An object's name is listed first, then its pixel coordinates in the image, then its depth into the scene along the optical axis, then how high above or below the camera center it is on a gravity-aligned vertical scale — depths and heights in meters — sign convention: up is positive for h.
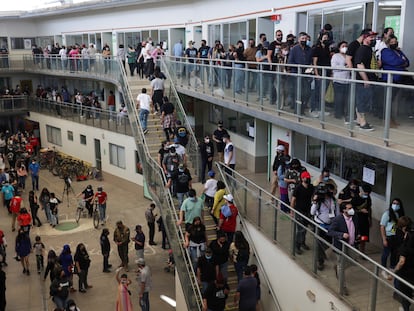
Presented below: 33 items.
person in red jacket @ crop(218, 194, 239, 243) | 12.04 -3.99
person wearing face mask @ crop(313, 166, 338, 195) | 10.57 -2.65
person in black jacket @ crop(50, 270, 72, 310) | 12.36 -5.89
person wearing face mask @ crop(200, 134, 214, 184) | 14.61 -2.93
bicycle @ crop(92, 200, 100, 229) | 20.75 -6.76
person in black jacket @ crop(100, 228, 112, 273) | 15.29 -6.11
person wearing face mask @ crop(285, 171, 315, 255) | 10.31 -3.21
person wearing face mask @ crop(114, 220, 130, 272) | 15.55 -5.78
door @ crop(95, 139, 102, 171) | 29.70 -6.08
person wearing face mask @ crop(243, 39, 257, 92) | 13.95 -0.35
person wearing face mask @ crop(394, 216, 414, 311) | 7.57 -3.20
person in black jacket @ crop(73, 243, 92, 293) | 14.38 -6.03
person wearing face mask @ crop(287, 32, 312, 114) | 11.70 -0.17
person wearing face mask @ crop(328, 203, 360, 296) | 8.98 -3.21
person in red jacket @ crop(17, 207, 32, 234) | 16.97 -5.66
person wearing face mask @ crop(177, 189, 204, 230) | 12.05 -3.78
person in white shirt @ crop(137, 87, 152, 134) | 17.47 -1.93
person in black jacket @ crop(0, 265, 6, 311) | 12.54 -6.15
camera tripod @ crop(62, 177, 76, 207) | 24.75 -7.00
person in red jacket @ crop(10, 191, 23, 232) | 19.00 -5.87
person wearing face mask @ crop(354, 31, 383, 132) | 8.98 -0.48
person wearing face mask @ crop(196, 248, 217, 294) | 10.77 -4.68
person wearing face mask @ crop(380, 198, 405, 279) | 8.79 -3.19
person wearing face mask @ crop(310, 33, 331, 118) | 10.88 -0.17
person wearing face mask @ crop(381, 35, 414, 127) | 9.38 -0.15
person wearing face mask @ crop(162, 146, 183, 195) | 13.51 -3.04
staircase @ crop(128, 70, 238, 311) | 12.06 -3.17
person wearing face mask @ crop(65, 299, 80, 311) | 10.74 -5.46
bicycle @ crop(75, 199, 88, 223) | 21.76 -6.84
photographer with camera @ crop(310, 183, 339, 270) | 9.65 -3.07
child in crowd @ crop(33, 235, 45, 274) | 15.28 -6.18
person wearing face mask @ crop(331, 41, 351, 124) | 9.67 -0.75
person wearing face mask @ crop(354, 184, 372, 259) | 9.52 -3.07
